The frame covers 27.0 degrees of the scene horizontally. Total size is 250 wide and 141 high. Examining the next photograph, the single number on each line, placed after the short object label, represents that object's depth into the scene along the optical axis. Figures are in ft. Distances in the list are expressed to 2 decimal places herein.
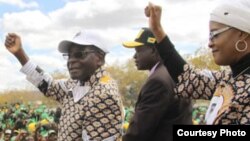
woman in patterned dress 7.90
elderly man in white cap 12.90
